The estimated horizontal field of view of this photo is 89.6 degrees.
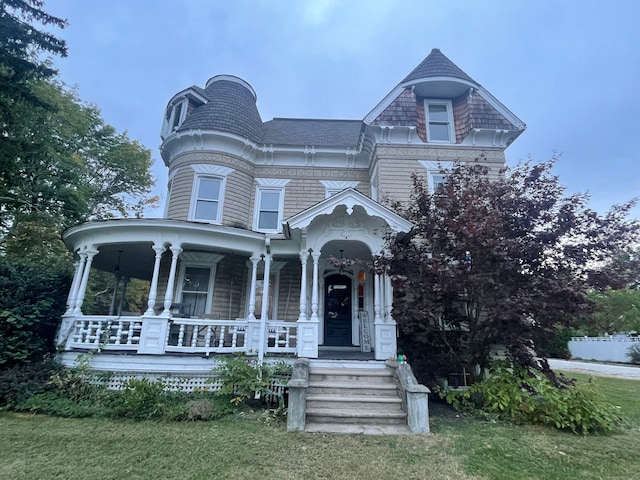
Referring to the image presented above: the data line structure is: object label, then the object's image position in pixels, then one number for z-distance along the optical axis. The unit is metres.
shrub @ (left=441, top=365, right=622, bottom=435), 5.58
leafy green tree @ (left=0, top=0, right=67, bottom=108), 9.20
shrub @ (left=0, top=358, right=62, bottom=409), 6.16
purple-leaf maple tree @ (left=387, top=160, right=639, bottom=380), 6.29
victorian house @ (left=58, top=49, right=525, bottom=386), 7.61
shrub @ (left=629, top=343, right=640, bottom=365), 21.19
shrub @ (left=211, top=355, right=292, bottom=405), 6.57
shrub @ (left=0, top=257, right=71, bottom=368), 6.98
